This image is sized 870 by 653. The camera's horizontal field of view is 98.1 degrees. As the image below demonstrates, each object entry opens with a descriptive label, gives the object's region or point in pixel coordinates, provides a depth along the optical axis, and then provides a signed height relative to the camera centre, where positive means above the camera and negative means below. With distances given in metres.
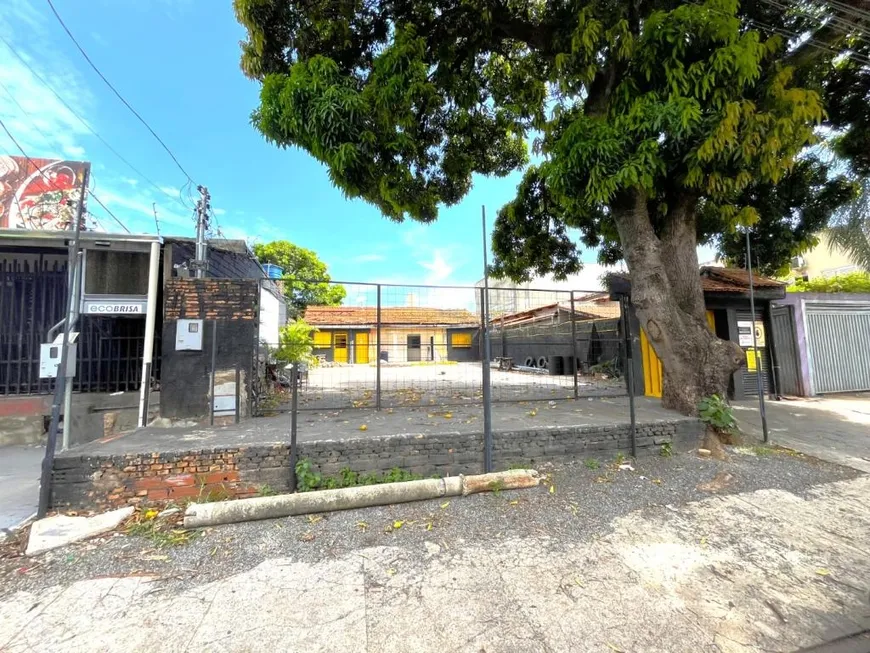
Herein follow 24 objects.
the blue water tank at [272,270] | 12.80 +3.24
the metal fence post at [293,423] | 3.72 -0.60
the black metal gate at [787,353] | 8.58 +0.00
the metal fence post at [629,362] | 4.69 -0.09
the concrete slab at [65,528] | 2.95 -1.34
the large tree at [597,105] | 4.38 +3.28
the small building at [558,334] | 11.40 +0.78
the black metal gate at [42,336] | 6.03 +0.49
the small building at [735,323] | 7.82 +0.66
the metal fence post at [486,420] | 4.06 -0.66
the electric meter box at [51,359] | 3.94 +0.08
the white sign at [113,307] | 5.37 +0.84
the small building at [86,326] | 5.75 +0.64
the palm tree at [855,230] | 8.20 +2.76
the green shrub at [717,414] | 5.03 -0.80
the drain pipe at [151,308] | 5.38 +0.82
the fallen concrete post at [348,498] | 3.27 -1.28
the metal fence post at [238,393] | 5.04 -0.41
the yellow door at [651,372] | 7.95 -0.35
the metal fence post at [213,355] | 4.95 +0.11
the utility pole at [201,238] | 5.91 +1.99
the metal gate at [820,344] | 8.55 +0.19
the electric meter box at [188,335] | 4.93 +0.38
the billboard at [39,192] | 6.39 +3.10
